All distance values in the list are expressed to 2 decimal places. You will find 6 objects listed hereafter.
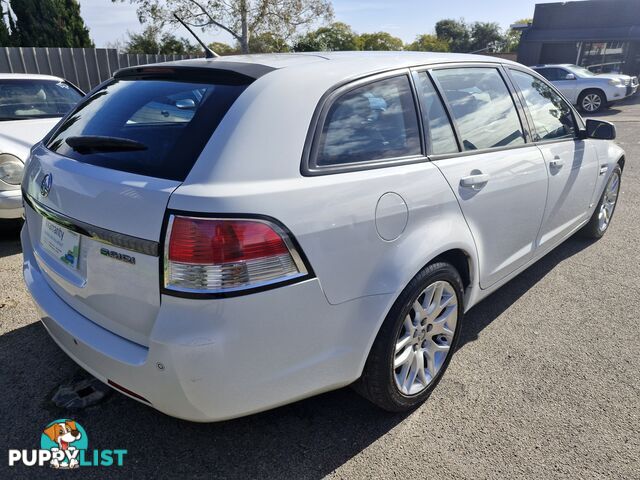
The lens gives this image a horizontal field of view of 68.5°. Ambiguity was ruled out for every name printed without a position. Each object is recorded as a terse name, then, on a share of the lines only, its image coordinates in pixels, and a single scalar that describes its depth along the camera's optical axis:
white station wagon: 1.63
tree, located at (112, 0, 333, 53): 20.12
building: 24.05
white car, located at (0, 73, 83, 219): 4.13
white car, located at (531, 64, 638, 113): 15.83
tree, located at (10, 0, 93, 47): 22.20
